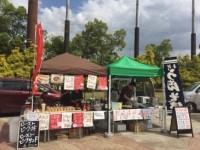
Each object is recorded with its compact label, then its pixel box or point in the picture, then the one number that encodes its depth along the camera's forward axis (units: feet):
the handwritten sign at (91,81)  19.33
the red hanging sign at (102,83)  19.83
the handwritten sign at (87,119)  18.51
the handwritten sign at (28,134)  15.60
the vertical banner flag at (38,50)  16.48
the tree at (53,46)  67.35
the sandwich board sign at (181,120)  19.48
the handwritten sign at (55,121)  17.38
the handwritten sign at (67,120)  17.81
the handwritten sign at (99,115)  19.00
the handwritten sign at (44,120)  17.00
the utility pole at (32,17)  52.17
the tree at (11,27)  58.40
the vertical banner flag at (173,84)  19.99
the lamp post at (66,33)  46.01
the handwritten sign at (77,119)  18.14
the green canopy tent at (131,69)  19.11
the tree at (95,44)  66.04
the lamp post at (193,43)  57.67
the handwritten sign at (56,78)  19.22
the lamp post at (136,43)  54.35
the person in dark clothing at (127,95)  21.14
